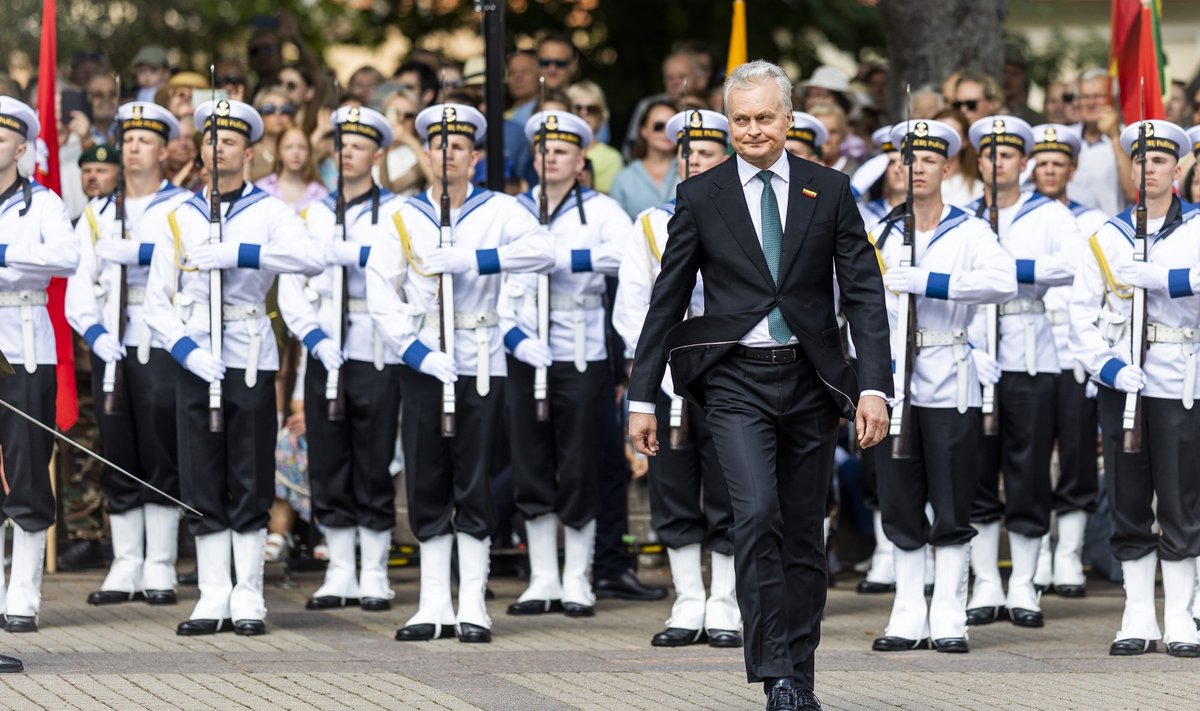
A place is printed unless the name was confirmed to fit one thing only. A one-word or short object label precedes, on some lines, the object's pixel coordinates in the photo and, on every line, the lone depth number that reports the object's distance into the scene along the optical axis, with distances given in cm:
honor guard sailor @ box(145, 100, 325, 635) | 1892
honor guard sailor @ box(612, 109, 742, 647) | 1887
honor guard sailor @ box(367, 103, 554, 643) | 1864
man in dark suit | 1400
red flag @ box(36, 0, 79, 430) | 1975
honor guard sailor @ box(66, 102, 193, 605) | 2019
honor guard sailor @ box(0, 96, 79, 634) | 1839
